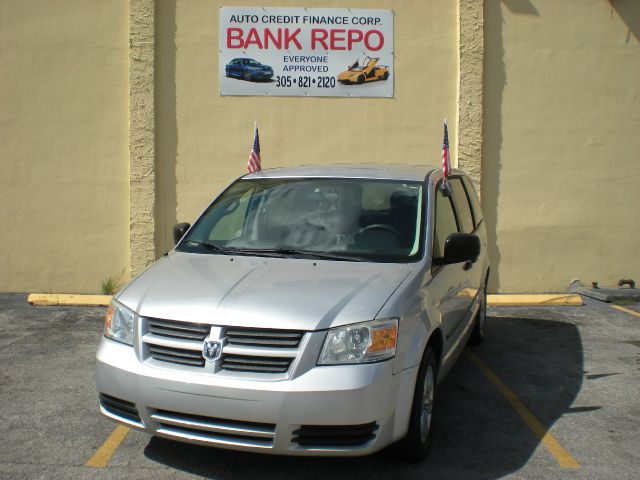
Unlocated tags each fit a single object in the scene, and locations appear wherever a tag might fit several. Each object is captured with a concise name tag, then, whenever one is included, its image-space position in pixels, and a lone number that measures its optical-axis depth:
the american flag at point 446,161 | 6.25
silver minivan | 3.82
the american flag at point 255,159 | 7.45
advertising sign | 10.01
